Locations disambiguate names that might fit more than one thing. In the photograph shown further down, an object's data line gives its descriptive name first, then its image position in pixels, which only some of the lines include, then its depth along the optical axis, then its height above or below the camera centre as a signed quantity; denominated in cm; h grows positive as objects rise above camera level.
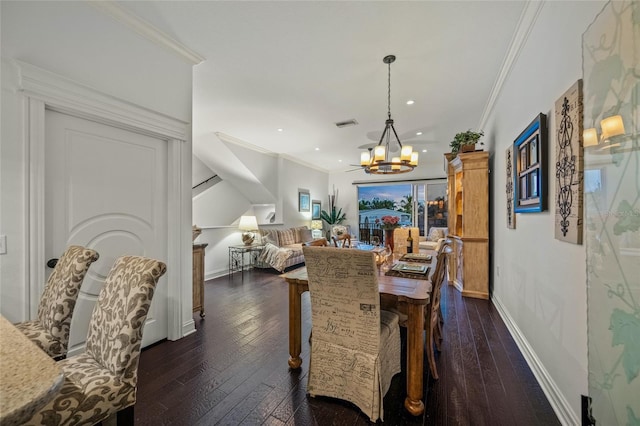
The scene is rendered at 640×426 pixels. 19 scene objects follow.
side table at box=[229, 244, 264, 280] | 559 -95
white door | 192 +12
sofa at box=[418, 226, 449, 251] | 696 -57
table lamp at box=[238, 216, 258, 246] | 566 -27
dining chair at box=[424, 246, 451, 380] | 194 -70
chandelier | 331 +65
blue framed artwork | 188 +35
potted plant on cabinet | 388 +105
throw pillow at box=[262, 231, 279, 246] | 602 -56
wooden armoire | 374 -18
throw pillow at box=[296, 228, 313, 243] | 713 -59
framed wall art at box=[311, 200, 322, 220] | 835 +13
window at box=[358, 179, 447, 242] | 784 +25
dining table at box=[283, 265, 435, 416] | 162 -71
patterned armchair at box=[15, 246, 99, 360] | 141 -51
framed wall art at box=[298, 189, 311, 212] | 770 +37
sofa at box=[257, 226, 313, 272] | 568 -80
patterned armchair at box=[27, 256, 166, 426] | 105 -66
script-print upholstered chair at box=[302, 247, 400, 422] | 155 -75
